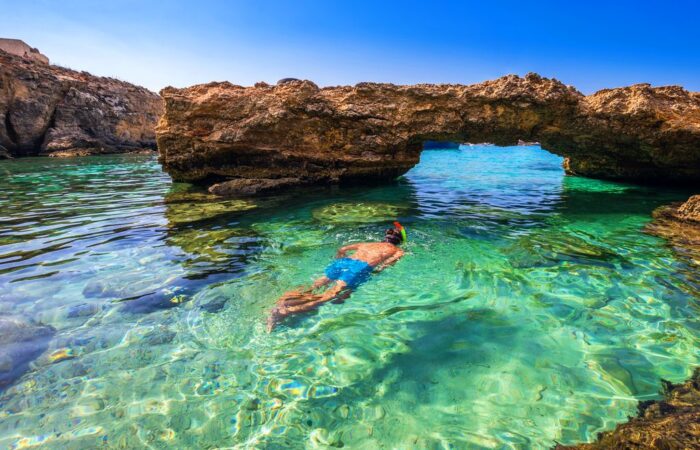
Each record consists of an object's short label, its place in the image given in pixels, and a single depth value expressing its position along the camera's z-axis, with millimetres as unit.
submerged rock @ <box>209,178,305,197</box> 10789
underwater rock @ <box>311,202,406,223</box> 7820
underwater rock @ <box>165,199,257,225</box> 7855
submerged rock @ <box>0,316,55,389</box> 2834
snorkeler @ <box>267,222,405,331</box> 3734
